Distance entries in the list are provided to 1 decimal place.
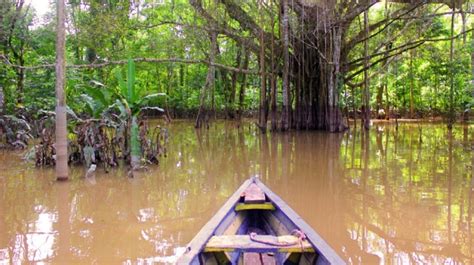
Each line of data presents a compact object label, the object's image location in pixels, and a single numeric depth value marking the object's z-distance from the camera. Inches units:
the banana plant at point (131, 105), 317.1
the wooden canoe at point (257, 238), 110.4
